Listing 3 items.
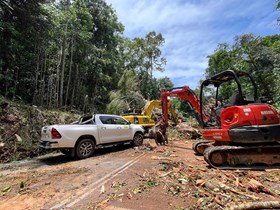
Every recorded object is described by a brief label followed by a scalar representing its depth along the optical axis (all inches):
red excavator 208.5
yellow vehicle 472.7
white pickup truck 279.7
